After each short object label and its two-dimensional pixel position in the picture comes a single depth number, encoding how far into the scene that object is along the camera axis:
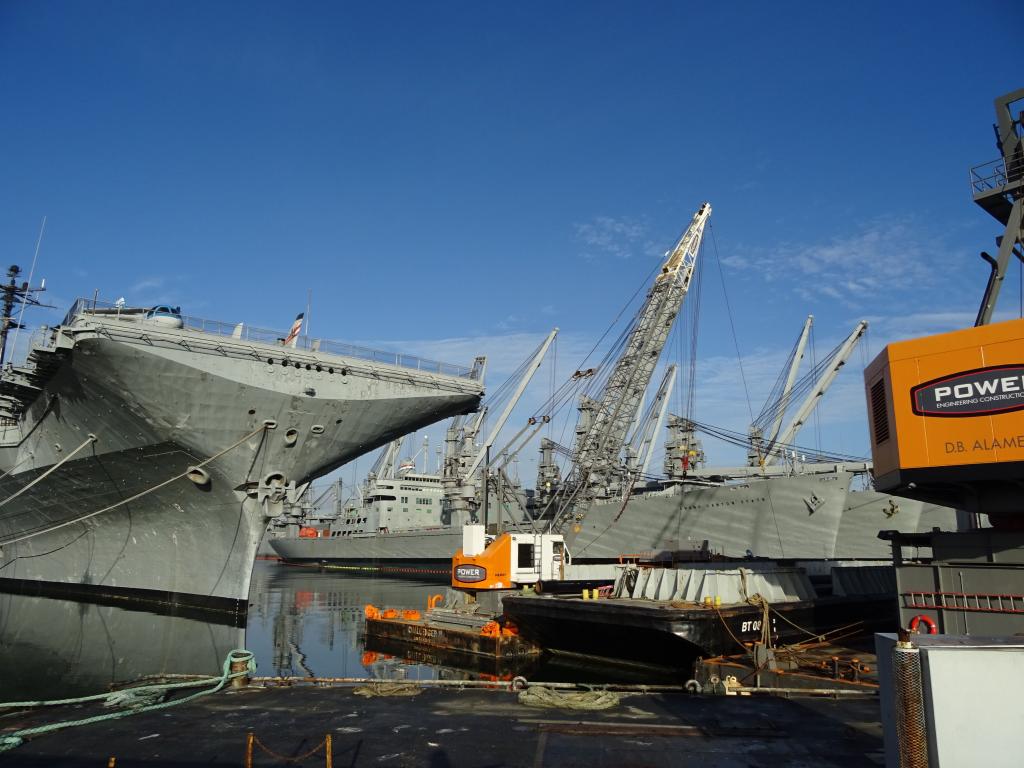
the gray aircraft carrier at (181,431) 22.66
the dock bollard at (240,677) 13.35
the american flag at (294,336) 25.42
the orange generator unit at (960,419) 10.36
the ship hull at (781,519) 39.00
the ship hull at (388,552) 66.56
